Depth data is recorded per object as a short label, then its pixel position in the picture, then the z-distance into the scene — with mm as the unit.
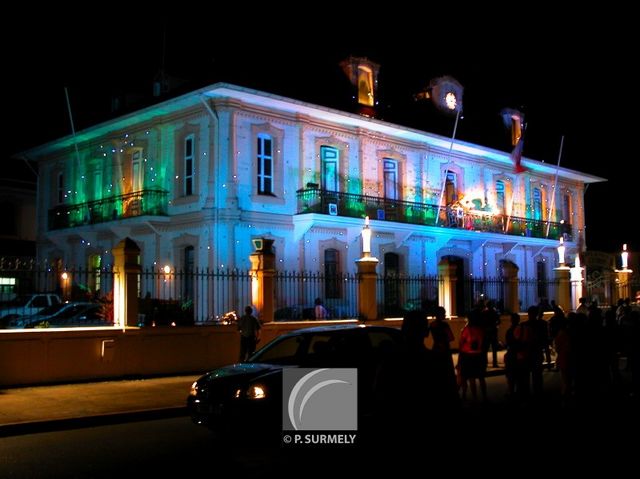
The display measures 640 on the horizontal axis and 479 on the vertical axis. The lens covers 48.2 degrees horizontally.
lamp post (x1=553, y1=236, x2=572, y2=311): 27969
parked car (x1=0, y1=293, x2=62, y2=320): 17297
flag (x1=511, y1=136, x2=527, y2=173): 32219
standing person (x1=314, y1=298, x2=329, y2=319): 21511
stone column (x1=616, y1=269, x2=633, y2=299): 28844
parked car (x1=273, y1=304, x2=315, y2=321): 22094
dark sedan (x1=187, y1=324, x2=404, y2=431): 8672
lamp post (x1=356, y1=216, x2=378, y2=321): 20312
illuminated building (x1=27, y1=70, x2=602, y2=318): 24547
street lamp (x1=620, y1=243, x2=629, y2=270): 30425
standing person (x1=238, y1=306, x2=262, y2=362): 16562
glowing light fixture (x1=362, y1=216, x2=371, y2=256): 20797
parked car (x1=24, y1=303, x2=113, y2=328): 17000
